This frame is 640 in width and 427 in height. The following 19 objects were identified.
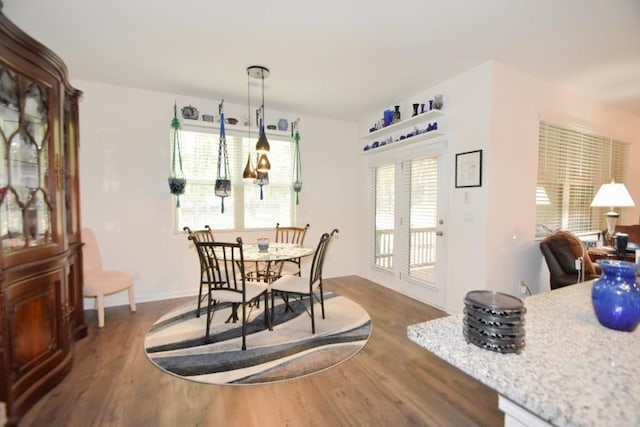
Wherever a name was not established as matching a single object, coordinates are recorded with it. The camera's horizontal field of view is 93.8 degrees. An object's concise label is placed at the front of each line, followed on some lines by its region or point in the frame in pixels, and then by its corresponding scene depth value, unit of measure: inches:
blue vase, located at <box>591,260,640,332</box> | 42.2
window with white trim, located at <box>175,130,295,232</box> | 161.2
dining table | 115.6
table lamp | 139.2
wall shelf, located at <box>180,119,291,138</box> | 156.7
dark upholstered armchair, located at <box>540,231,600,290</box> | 124.6
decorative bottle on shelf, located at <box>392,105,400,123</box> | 162.2
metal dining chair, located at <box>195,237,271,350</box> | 99.1
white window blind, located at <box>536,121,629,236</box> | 143.9
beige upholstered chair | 118.8
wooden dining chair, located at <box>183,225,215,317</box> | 131.3
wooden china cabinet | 67.2
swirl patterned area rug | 88.9
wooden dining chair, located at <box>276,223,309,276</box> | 152.2
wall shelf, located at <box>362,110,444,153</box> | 140.5
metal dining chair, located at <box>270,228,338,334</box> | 113.6
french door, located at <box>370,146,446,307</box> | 145.3
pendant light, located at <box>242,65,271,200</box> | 117.5
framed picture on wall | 124.4
